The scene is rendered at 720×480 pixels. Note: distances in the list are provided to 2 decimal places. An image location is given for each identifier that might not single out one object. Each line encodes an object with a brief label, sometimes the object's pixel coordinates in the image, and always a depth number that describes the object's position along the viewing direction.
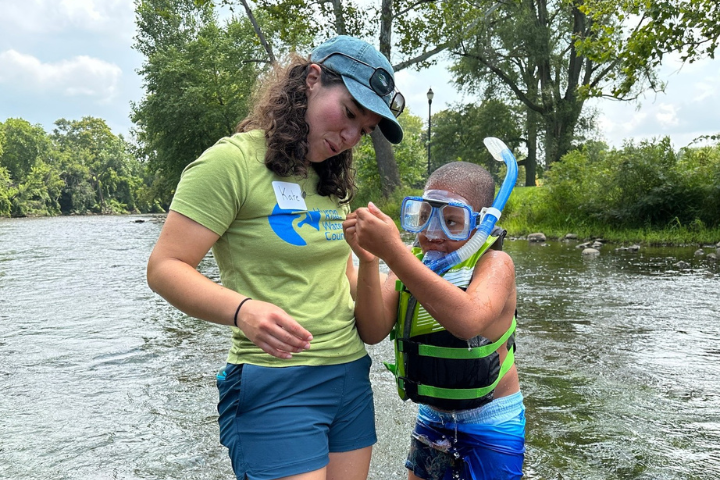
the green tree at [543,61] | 28.88
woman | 1.71
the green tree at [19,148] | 86.62
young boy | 2.00
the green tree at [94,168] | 92.56
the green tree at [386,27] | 20.92
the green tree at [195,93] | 35.41
